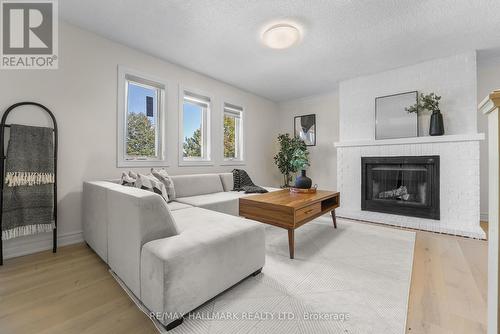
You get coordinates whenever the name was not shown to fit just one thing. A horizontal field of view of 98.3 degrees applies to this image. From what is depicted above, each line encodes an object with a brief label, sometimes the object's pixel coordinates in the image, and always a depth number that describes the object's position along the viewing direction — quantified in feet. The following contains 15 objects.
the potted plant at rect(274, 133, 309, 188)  14.84
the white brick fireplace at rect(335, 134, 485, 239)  9.21
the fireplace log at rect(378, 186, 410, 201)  11.03
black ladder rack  6.36
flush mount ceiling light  7.69
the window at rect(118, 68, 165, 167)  9.21
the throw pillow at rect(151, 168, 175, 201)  9.27
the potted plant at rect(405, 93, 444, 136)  9.85
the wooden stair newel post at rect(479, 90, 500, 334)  2.00
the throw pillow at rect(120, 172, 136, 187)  7.52
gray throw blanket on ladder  6.46
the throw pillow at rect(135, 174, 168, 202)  7.69
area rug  3.94
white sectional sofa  3.84
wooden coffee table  6.68
